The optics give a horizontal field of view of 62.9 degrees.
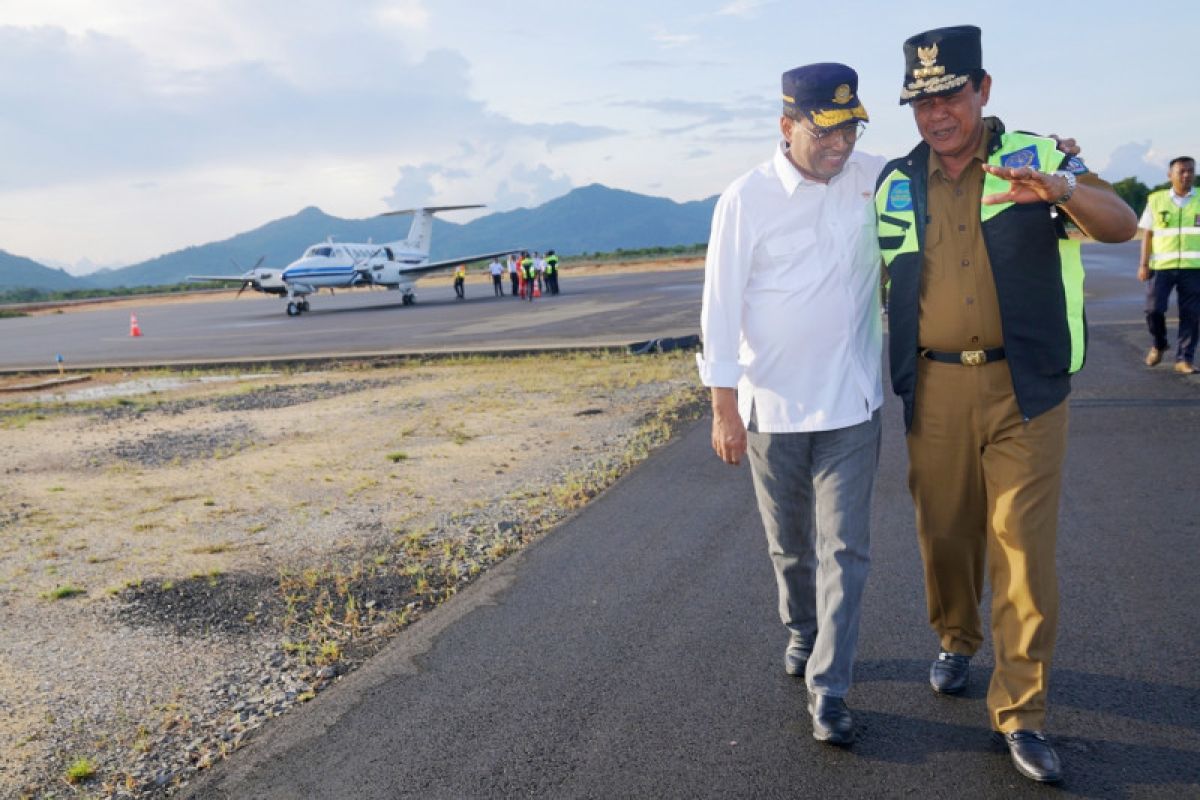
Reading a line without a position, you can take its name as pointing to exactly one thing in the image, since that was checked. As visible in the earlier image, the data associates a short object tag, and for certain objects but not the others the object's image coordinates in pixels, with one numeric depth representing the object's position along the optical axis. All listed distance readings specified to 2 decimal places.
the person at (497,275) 42.34
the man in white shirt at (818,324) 3.35
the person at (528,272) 34.19
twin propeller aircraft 36.19
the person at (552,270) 38.09
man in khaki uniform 3.16
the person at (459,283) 40.59
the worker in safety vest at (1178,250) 9.59
